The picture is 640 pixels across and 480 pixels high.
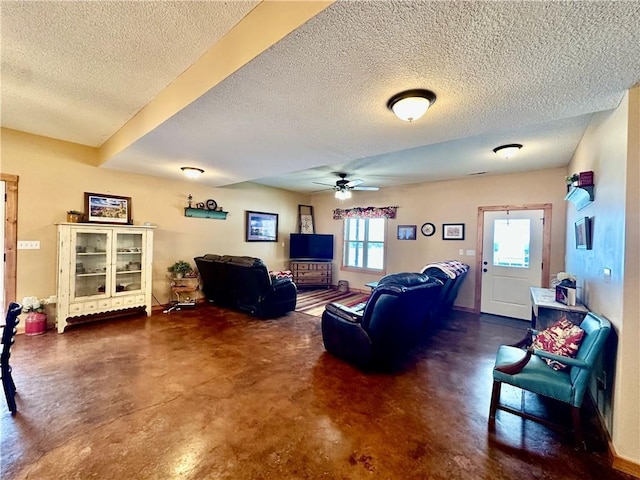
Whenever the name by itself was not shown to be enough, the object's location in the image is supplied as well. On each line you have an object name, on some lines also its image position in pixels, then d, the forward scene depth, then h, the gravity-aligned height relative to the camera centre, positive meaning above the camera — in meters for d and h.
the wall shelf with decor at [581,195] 2.57 +0.51
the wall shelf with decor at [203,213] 5.55 +0.49
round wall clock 5.93 +0.29
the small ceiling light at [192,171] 4.35 +1.03
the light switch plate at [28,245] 3.83 -0.18
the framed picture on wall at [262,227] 6.62 +0.29
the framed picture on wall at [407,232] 6.23 +0.23
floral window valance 6.54 +0.71
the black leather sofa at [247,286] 4.52 -0.83
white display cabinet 3.89 -0.54
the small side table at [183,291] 5.16 -1.04
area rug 5.30 -1.31
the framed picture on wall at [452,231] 5.55 +0.25
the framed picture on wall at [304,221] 7.82 +0.52
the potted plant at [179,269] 5.22 -0.62
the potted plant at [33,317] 3.73 -1.15
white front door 4.80 -0.28
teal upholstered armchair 1.85 -0.93
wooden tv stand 7.32 -0.86
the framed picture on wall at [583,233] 2.62 +0.13
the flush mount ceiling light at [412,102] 2.01 +1.02
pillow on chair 2.07 -0.74
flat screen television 7.34 -0.20
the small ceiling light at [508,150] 3.56 +1.23
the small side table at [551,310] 2.68 -0.64
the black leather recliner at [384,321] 2.67 -0.83
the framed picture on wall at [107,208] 4.37 +0.43
